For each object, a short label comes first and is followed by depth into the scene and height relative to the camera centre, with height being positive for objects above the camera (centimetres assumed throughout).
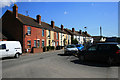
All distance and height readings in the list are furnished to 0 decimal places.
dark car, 834 -81
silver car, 1580 -109
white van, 1259 -74
